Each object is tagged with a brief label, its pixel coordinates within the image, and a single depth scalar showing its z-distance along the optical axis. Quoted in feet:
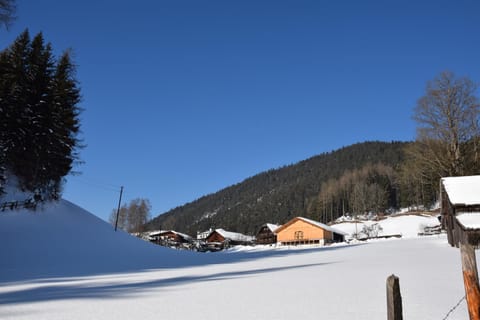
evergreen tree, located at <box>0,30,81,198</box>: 88.28
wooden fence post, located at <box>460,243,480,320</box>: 16.20
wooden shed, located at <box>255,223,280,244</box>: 291.79
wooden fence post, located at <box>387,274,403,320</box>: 11.83
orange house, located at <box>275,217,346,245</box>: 228.84
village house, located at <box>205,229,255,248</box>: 302.78
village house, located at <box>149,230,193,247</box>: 283.28
